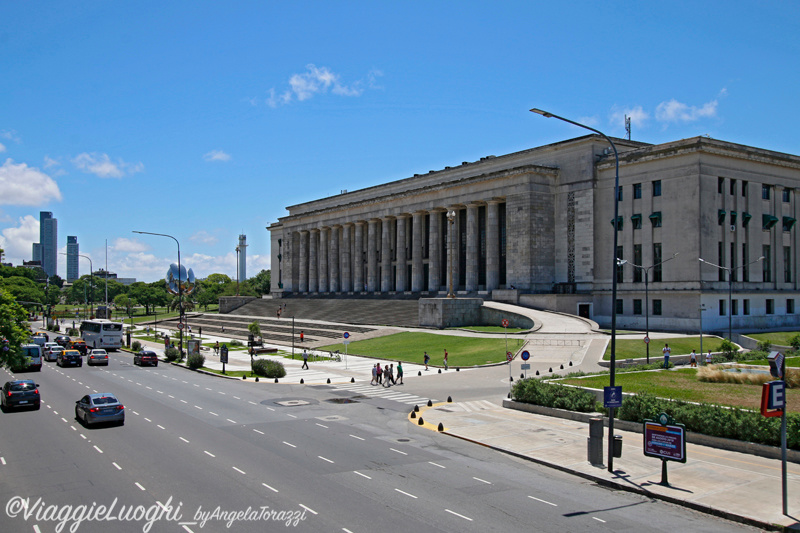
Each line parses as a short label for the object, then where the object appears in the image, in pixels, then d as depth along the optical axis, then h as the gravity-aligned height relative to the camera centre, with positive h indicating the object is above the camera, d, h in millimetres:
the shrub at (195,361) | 48062 -6010
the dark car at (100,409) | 23422 -4884
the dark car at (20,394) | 27250 -4972
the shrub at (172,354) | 54531 -6199
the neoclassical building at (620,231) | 58312 +6490
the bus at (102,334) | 66812 -5447
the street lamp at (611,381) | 17672 -3023
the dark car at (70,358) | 51312 -6182
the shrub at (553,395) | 25281 -4801
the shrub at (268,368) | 41281 -5700
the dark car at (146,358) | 51406 -6178
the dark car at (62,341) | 68206 -6622
